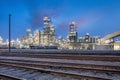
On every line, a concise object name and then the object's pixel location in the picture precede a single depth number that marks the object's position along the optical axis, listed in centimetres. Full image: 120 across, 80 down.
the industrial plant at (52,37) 14469
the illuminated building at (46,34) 14688
